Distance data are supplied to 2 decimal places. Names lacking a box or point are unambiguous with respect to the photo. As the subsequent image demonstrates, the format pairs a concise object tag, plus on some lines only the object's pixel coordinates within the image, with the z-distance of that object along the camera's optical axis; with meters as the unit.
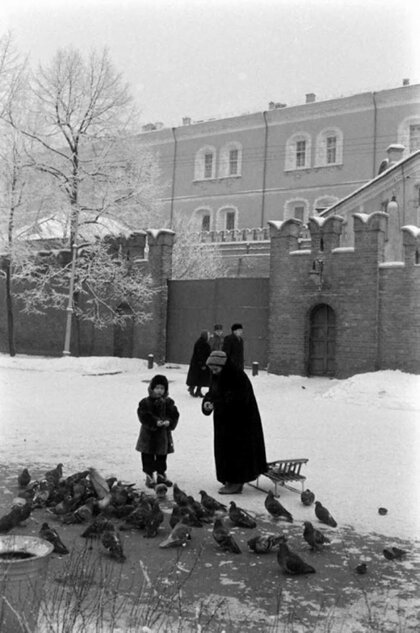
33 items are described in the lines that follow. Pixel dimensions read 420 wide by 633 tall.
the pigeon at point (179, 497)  6.19
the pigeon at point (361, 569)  4.82
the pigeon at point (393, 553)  5.14
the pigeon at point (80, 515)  5.87
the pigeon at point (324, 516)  5.99
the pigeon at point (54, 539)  4.94
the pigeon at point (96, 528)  5.41
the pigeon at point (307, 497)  6.65
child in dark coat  7.52
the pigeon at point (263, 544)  5.16
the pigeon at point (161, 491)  6.85
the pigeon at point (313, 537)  5.29
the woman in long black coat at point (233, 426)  7.21
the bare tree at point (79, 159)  24.56
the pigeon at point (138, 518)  5.76
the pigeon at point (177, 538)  5.29
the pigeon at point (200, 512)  6.02
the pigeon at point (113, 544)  4.93
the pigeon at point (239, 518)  5.90
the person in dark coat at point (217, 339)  15.91
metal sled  7.13
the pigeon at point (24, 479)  6.84
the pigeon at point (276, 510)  6.18
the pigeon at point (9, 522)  5.13
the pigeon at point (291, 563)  4.73
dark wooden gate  20.56
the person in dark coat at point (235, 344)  10.58
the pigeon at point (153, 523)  5.60
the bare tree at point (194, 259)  33.84
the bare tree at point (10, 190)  24.52
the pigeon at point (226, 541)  5.23
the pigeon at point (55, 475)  6.71
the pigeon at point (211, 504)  6.22
